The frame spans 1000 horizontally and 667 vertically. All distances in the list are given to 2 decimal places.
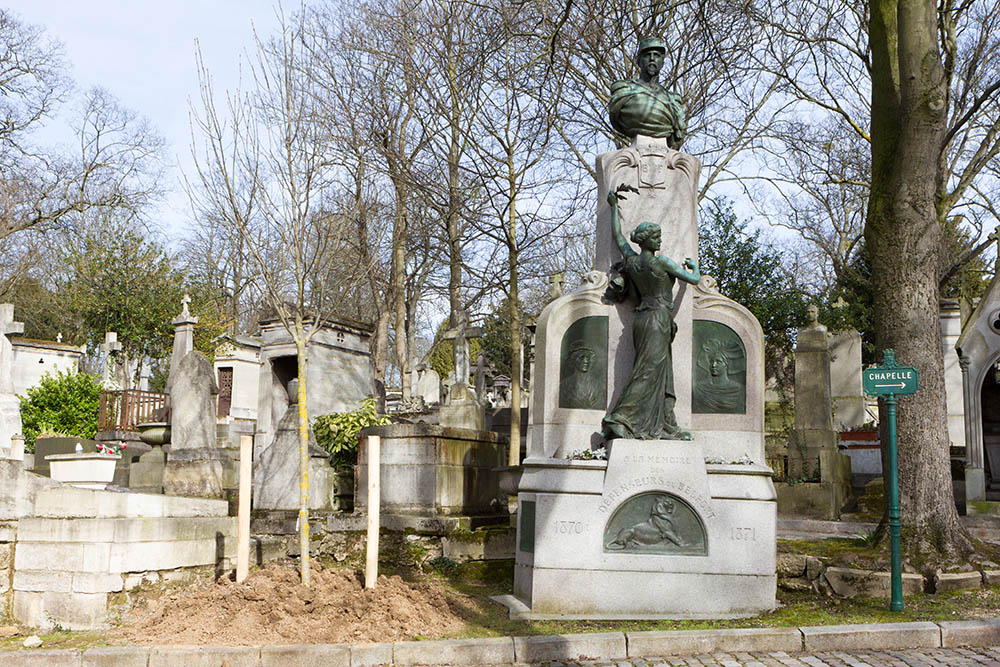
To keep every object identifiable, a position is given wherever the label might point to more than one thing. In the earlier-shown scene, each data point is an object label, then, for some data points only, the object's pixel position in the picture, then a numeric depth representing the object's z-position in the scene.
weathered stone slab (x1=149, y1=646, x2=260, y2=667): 5.49
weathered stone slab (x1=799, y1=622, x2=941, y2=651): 6.24
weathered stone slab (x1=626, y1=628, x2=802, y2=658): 6.08
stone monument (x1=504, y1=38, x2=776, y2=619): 7.01
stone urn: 15.60
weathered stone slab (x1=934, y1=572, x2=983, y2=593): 7.83
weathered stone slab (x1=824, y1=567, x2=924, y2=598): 7.79
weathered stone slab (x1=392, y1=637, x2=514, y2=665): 5.71
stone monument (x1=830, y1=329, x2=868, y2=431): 20.53
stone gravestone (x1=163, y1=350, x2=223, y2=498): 14.41
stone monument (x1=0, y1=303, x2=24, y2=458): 16.14
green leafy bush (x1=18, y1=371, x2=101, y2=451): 22.77
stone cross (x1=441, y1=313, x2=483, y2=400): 24.39
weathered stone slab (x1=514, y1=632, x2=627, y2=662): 5.88
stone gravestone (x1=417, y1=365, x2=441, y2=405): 28.95
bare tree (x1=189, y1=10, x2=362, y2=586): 7.53
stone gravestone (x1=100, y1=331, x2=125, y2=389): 28.38
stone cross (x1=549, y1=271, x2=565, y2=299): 19.28
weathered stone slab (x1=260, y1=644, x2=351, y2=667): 5.54
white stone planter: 7.80
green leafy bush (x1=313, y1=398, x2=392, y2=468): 11.98
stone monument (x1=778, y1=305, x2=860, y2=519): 14.02
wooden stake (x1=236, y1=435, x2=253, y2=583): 6.72
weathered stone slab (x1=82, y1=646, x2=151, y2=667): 5.43
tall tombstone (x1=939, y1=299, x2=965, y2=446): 19.14
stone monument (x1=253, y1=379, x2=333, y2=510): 10.88
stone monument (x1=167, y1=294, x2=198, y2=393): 19.36
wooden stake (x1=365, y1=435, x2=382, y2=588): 6.83
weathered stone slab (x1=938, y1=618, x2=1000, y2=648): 6.34
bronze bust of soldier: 8.48
